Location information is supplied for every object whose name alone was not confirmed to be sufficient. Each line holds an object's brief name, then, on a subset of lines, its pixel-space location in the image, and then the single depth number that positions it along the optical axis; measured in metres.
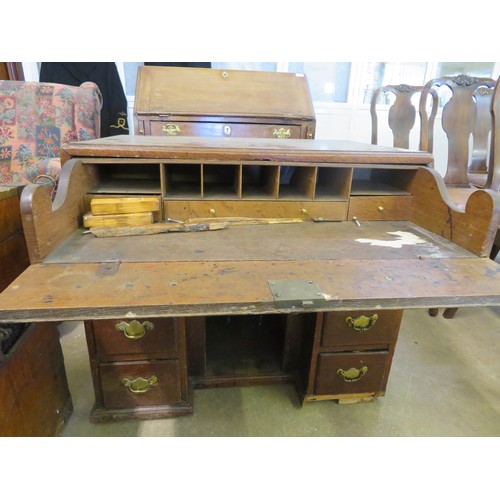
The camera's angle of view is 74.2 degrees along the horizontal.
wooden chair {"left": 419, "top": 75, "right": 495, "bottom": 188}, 1.90
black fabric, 2.39
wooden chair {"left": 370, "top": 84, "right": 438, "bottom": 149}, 2.15
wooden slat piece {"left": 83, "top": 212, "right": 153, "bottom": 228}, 0.94
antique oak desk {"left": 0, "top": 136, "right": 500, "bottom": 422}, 0.63
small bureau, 2.16
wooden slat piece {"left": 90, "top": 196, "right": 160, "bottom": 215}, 0.95
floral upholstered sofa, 1.67
